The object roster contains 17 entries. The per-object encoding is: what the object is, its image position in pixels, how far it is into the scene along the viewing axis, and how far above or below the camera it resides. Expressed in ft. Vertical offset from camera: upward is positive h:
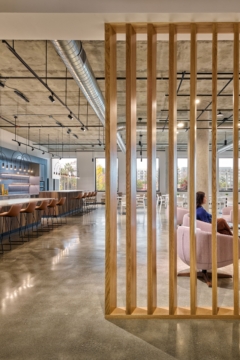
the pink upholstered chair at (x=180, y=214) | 23.62 -2.29
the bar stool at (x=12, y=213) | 20.26 -1.85
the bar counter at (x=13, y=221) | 22.26 -3.07
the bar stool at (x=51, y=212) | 38.17 -3.38
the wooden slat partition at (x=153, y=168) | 10.19 +0.62
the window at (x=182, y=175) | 67.31 +2.46
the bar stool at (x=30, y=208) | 23.36 -1.75
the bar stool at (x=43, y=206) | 26.58 -1.81
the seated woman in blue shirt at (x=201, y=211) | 16.01 -1.38
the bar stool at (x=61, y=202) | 32.50 -1.78
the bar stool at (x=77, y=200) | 44.62 -2.39
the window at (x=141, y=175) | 68.28 +2.55
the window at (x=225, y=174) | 67.26 +2.67
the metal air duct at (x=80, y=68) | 15.41 +7.30
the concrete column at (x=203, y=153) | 35.11 +3.97
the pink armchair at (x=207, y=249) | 12.59 -2.73
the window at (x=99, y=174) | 70.03 +2.85
